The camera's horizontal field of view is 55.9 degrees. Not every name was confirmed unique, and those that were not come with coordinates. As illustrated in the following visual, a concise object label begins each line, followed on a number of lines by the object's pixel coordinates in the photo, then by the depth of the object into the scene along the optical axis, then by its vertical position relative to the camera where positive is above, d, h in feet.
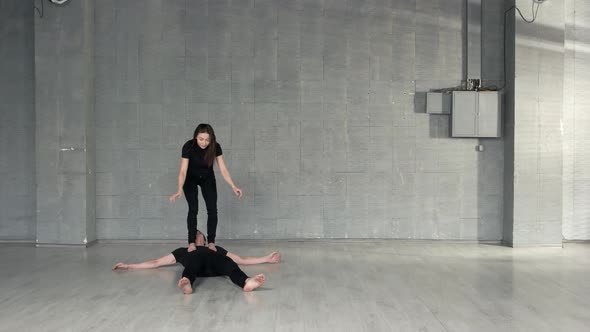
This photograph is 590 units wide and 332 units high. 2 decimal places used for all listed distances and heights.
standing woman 21.72 -0.66
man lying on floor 17.83 -3.76
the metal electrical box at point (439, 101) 28.35 +2.89
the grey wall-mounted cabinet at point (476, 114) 27.99 +2.21
